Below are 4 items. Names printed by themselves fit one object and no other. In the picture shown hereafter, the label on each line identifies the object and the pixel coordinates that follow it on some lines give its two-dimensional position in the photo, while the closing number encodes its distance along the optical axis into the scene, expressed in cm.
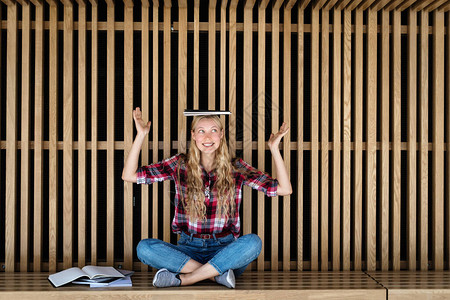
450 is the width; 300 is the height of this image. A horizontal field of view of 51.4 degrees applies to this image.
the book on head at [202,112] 325
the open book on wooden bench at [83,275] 307
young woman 311
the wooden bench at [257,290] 295
